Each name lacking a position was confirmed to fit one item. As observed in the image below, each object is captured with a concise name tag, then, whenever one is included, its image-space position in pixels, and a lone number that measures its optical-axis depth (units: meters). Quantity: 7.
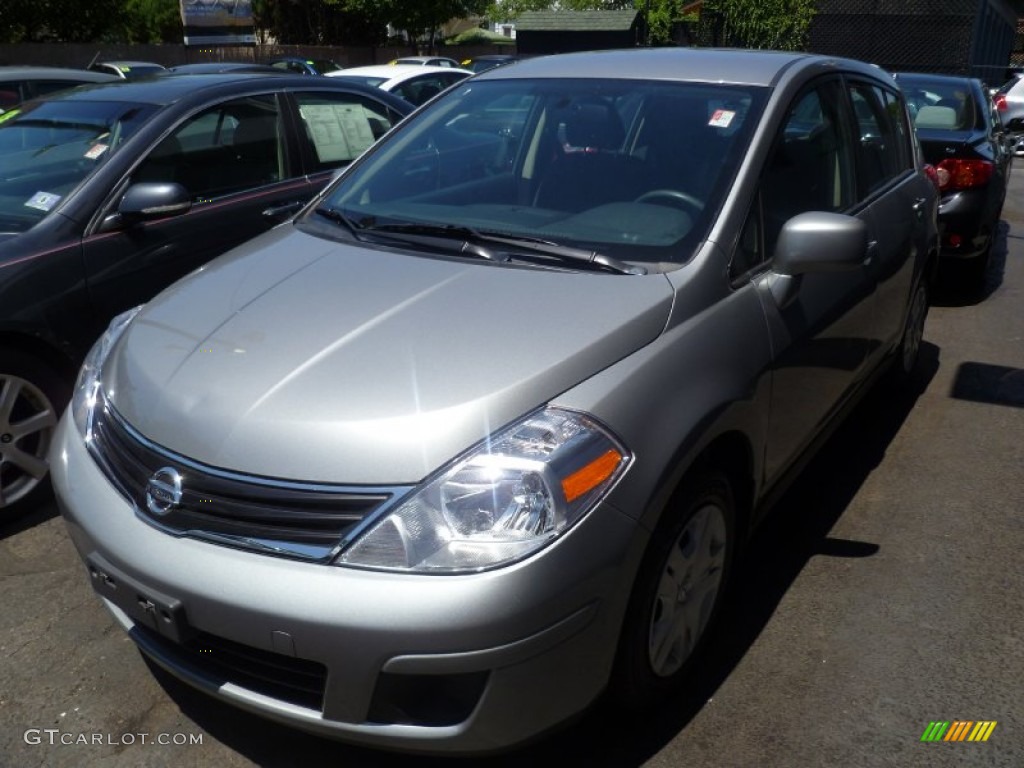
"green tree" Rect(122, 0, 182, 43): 41.25
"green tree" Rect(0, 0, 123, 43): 27.27
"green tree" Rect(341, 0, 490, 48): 39.56
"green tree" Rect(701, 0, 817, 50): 26.89
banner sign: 34.47
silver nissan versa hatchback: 2.20
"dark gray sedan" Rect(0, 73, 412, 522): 3.88
